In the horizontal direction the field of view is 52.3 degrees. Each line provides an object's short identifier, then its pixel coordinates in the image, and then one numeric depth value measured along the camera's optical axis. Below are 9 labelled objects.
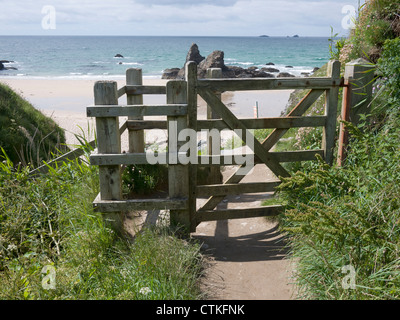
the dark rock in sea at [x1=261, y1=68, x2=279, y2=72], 57.77
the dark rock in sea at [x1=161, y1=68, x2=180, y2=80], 51.09
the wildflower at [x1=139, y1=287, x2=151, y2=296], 3.70
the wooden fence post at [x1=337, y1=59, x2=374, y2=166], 5.57
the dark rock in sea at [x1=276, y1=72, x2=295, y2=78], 48.78
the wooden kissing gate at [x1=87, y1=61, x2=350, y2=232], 5.05
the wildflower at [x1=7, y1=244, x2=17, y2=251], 4.19
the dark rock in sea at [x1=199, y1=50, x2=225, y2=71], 43.28
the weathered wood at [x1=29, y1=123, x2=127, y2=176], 6.32
